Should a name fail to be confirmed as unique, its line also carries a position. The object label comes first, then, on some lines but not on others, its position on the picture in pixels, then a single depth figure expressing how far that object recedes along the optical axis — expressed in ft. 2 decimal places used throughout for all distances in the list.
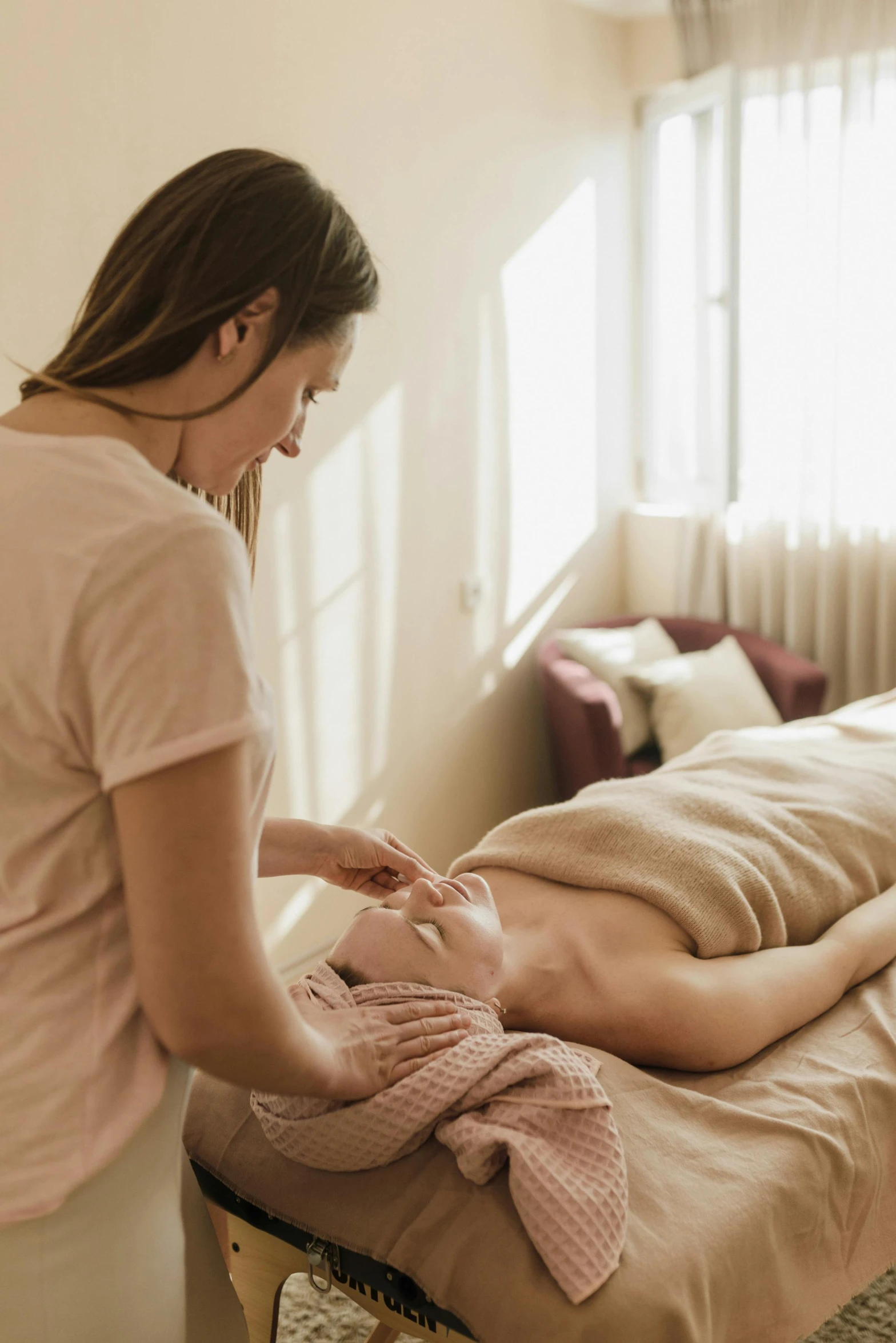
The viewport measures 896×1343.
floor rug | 6.36
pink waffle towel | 3.89
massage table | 3.84
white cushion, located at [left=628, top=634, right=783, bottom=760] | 11.68
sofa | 11.44
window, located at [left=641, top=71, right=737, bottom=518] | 12.90
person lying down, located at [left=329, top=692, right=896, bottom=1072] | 5.22
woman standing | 2.54
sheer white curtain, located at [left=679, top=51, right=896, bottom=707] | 11.94
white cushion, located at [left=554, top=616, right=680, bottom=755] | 12.16
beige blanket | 5.94
